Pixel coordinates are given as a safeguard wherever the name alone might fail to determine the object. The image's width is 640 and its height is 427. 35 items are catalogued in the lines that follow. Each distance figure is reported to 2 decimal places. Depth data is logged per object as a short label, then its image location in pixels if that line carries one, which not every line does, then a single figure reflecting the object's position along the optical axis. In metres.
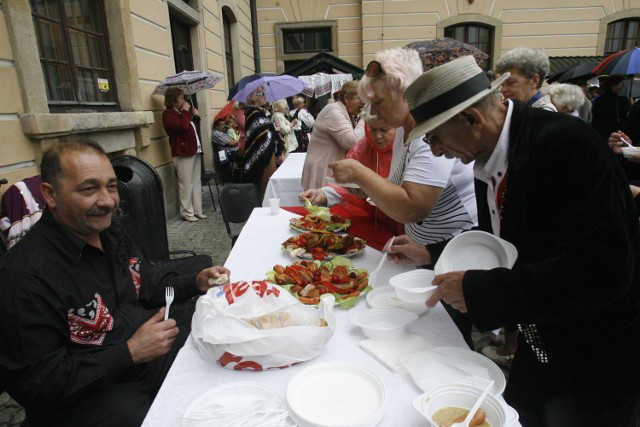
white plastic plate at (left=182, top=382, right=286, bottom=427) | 1.11
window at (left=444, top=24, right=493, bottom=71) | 14.70
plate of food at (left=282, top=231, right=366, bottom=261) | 2.29
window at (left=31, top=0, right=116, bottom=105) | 4.12
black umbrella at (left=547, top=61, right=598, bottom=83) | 8.93
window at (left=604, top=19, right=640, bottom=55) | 14.38
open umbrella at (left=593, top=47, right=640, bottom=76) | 6.16
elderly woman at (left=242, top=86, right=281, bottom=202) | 6.15
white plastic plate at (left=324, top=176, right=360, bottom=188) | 2.20
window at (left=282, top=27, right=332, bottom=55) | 15.55
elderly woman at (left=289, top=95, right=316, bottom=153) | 10.65
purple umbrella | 7.09
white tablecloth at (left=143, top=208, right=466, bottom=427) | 1.17
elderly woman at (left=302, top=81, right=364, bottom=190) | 4.28
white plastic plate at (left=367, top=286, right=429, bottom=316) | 1.66
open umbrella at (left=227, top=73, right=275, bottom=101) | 8.20
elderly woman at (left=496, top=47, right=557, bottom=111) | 3.25
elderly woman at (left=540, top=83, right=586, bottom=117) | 4.64
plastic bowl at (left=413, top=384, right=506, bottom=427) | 1.07
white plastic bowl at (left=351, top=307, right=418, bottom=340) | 1.48
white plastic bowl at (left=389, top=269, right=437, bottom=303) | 1.58
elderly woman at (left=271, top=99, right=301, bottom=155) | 8.89
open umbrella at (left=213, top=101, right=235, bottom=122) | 8.77
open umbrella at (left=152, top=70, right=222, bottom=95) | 6.24
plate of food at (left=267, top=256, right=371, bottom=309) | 1.76
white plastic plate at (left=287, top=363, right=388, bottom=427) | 1.11
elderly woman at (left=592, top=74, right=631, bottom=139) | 5.37
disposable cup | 3.34
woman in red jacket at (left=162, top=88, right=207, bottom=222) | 6.39
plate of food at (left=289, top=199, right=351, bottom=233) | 2.74
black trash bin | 3.65
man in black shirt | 1.42
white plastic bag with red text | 1.31
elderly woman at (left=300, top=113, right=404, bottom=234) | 2.59
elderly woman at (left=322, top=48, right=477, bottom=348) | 1.91
